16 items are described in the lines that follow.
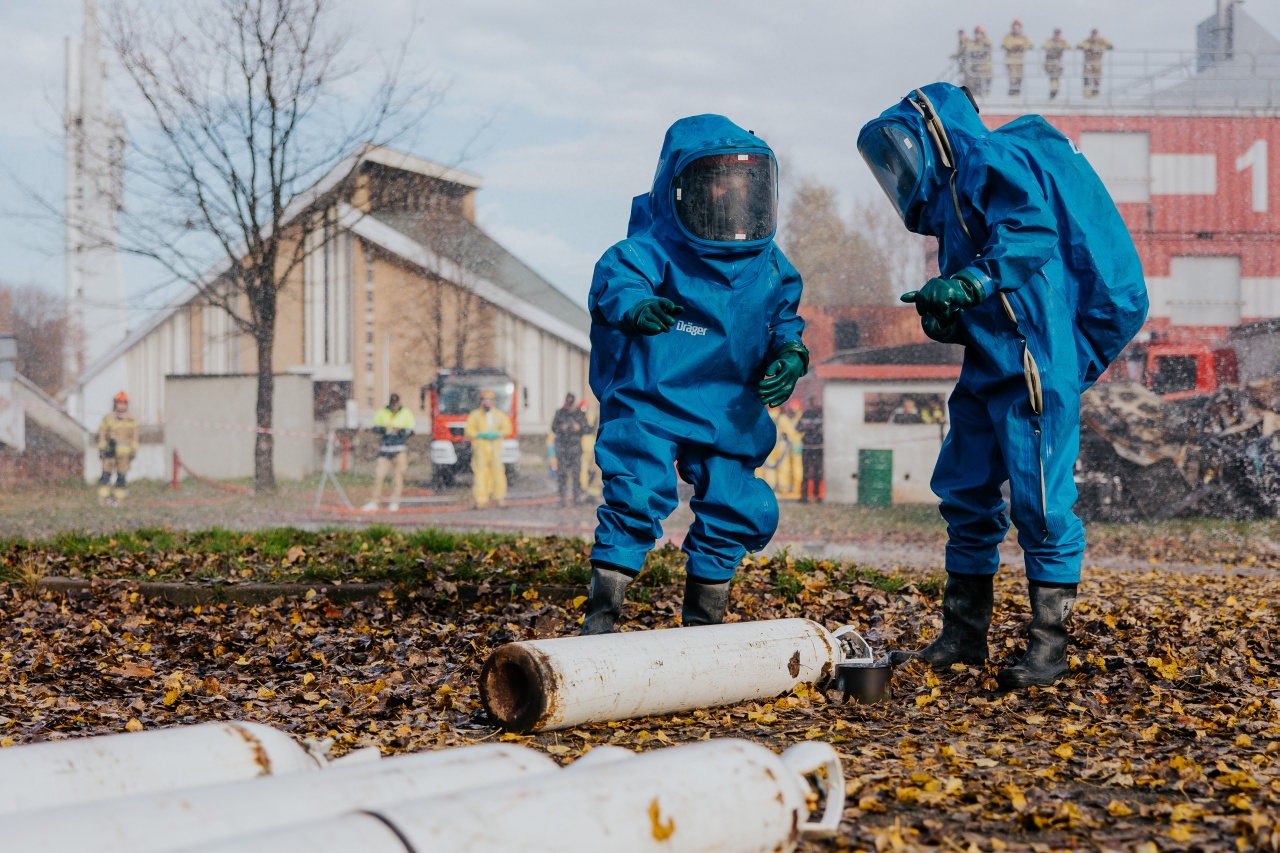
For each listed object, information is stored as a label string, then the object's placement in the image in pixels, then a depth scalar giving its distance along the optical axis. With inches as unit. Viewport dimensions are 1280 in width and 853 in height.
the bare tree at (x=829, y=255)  1230.9
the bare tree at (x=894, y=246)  1217.8
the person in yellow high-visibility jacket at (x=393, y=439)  695.1
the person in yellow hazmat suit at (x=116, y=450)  736.3
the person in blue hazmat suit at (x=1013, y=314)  154.8
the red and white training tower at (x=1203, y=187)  882.8
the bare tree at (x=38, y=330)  1853.5
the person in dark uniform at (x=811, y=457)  724.7
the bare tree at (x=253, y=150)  741.9
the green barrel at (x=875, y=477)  701.3
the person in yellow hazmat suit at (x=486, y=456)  710.5
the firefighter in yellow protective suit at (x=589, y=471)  741.5
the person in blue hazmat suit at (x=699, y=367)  166.1
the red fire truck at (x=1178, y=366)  623.8
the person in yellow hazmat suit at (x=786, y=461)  737.0
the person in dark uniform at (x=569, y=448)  733.9
